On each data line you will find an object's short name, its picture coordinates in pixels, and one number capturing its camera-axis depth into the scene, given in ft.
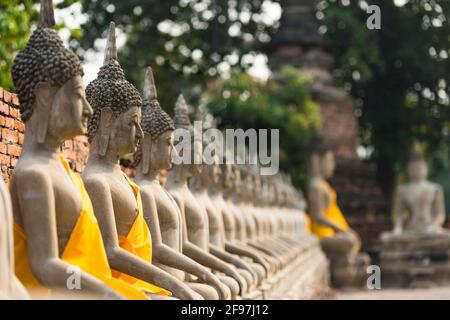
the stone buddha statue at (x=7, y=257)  18.17
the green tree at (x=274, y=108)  90.15
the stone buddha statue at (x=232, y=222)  42.32
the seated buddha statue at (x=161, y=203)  28.82
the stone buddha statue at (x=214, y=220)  37.53
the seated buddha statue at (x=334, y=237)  92.37
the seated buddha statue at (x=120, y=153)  25.29
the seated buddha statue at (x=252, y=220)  49.37
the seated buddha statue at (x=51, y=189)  20.10
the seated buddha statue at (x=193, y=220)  33.03
